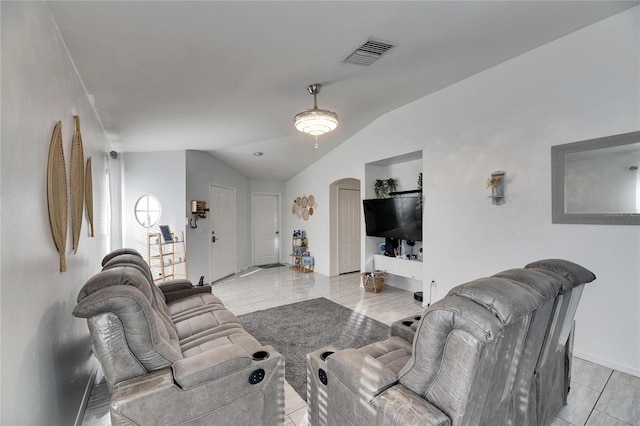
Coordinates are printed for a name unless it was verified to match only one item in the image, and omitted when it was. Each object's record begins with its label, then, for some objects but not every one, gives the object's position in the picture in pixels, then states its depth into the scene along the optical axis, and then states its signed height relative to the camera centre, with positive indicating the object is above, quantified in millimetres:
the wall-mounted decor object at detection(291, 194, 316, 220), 6709 +141
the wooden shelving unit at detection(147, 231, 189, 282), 4809 -736
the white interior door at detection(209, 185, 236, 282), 5883 -406
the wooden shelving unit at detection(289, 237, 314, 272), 6688 -1039
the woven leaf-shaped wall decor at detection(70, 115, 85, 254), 2039 +229
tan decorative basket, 4898 -1212
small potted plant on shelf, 5121 +424
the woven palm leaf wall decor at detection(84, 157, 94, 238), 2552 +219
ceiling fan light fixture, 2979 +968
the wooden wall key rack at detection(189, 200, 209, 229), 5102 +44
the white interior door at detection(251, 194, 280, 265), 7523 -416
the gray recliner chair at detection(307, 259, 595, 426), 1086 -711
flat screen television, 4289 -107
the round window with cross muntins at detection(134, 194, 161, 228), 5020 +70
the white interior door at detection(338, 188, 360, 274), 6379 -431
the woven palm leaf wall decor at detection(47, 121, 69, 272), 1543 +130
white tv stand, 4543 -938
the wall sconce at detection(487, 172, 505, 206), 3209 +260
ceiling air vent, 2455 +1422
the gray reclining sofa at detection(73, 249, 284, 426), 1342 -812
